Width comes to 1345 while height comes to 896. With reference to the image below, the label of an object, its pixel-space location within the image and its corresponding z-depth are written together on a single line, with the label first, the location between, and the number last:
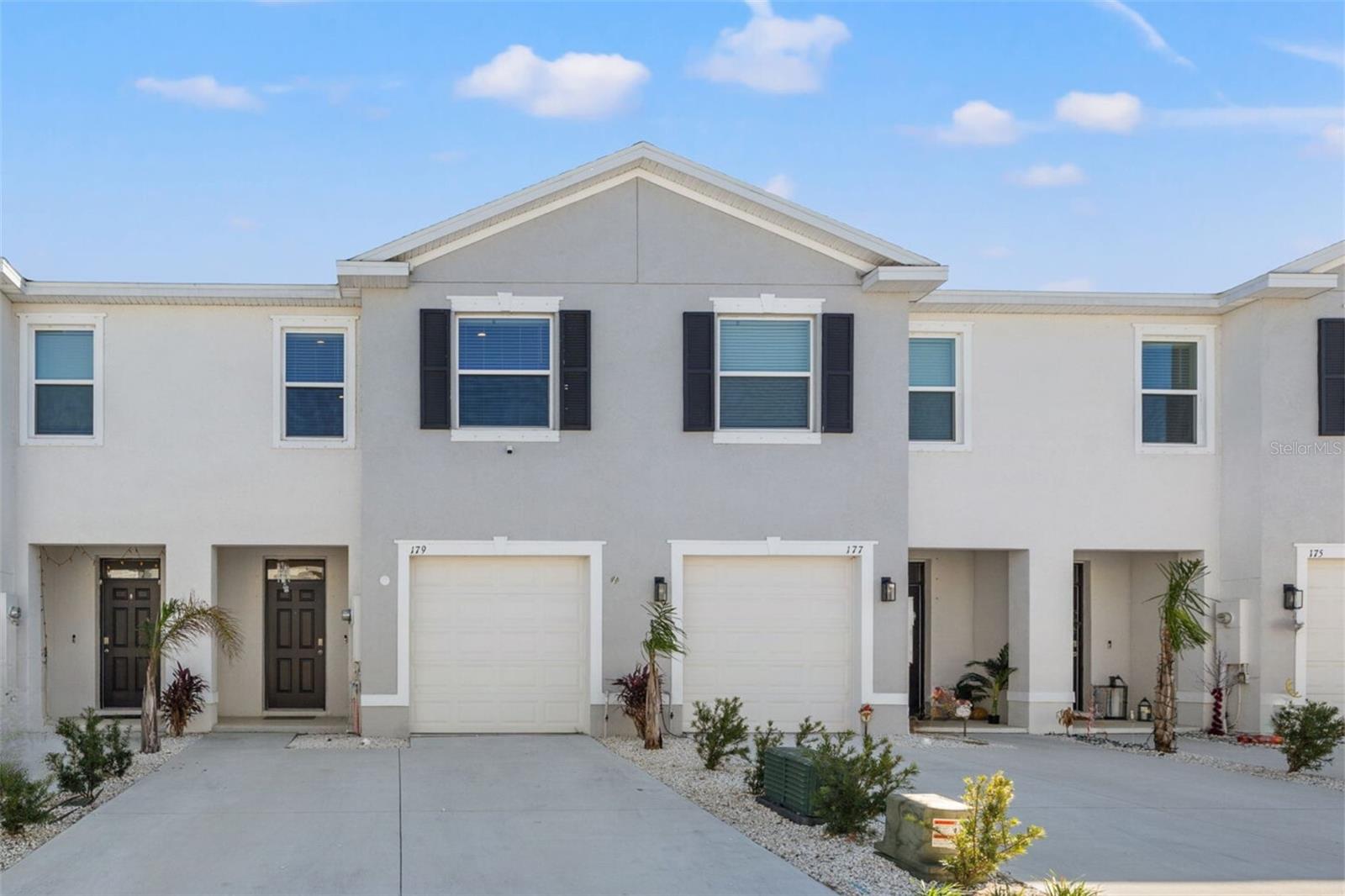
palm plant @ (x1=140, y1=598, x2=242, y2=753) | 13.22
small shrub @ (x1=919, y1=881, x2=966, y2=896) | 6.79
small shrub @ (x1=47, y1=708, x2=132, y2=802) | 10.40
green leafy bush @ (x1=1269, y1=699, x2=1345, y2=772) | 12.39
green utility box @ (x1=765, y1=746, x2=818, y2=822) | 9.32
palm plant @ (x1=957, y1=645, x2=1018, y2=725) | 16.36
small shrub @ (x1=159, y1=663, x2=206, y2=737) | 14.61
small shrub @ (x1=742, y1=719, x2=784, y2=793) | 10.38
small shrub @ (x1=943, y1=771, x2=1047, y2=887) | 7.39
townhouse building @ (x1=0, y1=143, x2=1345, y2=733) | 14.64
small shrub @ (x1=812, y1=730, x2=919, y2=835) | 8.80
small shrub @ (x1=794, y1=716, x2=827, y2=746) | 10.50
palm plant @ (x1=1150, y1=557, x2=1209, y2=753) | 13.93
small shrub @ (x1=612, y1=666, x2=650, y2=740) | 14.03
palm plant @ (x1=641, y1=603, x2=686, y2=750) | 13.55
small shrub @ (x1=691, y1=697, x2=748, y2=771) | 11.77
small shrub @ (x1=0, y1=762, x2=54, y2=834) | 8.80
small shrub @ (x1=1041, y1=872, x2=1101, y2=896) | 6.66
